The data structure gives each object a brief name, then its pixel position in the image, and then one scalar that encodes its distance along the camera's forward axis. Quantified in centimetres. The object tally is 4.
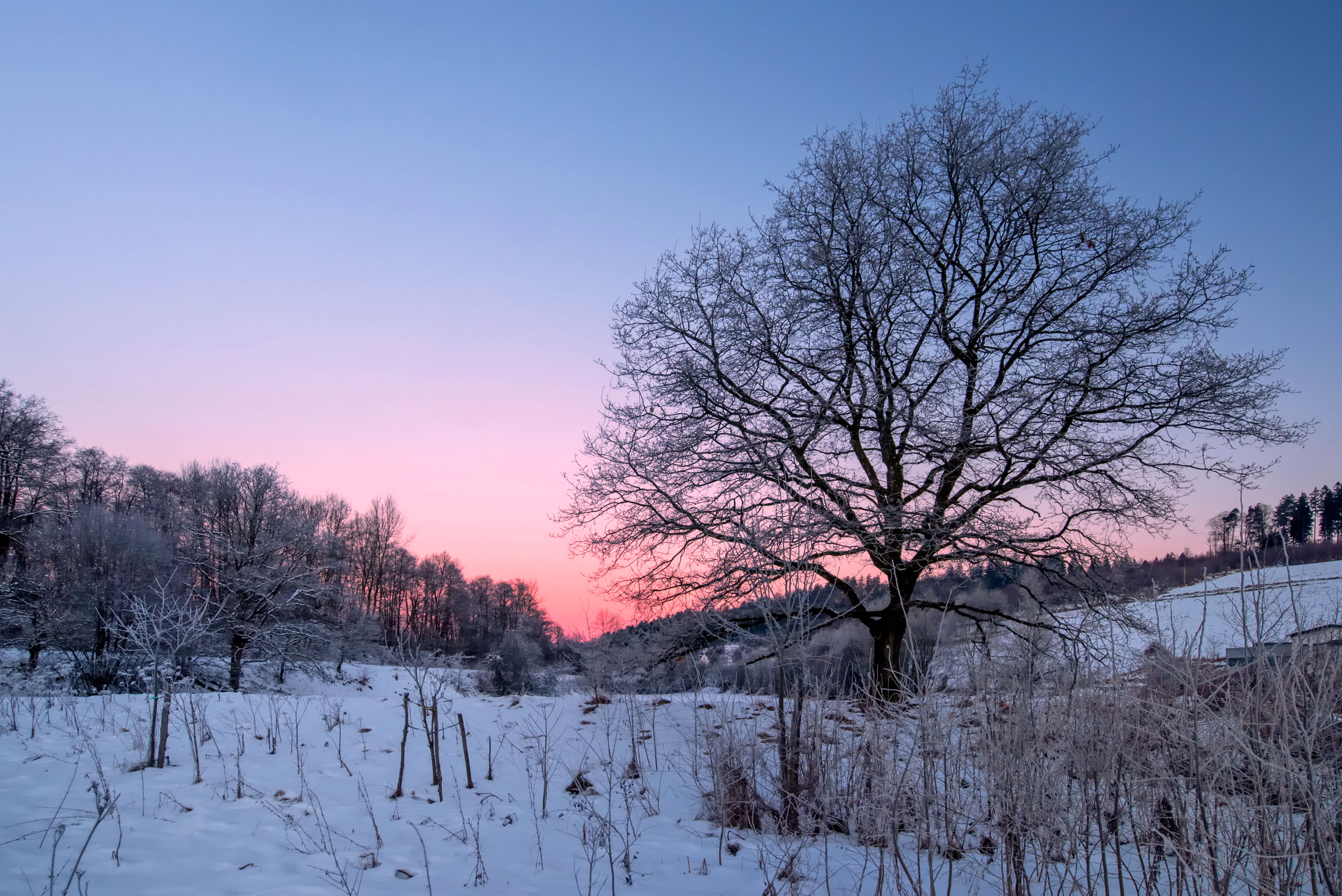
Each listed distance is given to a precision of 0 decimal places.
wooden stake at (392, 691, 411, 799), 621
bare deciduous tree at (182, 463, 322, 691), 2045
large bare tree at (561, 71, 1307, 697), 876
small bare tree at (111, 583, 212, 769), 664
